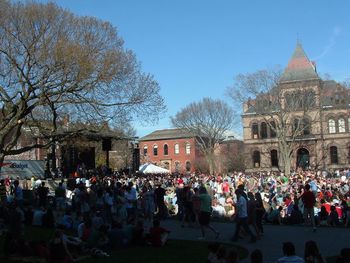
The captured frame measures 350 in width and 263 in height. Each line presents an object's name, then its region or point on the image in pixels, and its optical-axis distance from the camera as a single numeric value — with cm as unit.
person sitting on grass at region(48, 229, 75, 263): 889
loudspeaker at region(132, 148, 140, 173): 4678
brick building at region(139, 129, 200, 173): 8950
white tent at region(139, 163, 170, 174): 4636
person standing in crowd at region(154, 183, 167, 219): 1931
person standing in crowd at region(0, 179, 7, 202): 1933
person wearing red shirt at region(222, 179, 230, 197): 2617
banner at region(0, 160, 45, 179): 3418
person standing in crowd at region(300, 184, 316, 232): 1525
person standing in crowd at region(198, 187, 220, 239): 1459
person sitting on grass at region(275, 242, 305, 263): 741
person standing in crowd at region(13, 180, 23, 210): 1999
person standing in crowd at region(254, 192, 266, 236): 1479
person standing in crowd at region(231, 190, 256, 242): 1353
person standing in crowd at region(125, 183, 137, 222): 1848
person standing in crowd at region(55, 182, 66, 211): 2095
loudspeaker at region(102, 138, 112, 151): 2587
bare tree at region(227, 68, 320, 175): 5084
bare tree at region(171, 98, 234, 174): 6688
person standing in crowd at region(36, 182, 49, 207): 2157
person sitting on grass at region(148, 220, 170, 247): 1323
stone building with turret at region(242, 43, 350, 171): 5438
